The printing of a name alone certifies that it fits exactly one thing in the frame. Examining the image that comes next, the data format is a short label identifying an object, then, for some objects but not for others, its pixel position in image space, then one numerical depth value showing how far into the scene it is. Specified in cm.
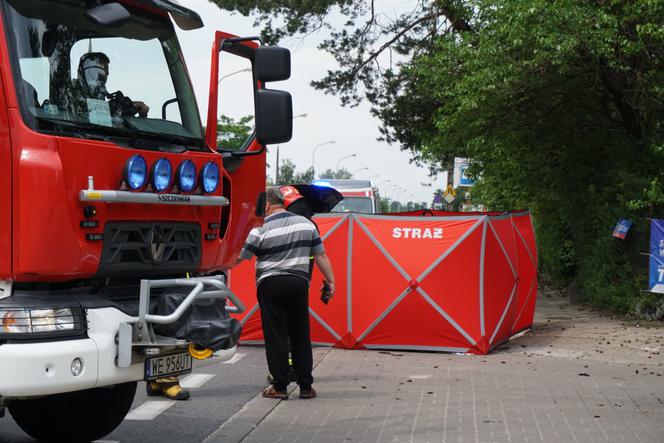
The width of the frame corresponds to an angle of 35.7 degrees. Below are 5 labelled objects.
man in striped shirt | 877
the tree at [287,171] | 7961
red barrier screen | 1206
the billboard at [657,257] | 1561
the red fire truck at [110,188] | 506
